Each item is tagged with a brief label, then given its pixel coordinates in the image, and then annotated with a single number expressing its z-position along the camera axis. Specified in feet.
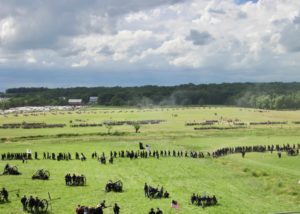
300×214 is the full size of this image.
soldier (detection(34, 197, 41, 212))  99.60
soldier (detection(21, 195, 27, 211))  100.86
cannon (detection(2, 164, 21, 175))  144.77
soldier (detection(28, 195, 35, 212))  99.81
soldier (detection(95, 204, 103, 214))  93.76
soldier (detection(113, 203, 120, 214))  97.35
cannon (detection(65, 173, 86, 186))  131.13
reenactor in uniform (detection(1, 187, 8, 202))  108.58
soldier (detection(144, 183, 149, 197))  117.80
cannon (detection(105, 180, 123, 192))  123.24
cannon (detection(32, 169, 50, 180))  138.62
